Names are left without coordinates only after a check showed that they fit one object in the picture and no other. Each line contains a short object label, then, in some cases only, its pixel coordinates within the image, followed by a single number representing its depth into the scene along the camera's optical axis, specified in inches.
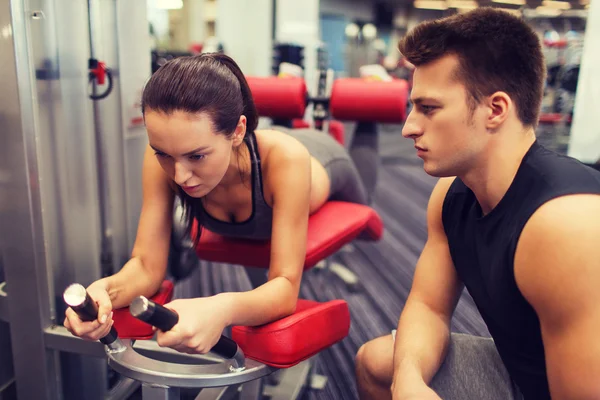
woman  37.7
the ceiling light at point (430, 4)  559.8
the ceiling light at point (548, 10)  460.0
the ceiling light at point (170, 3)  104.6
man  29.1
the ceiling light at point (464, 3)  503.5
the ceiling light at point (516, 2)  470.3
